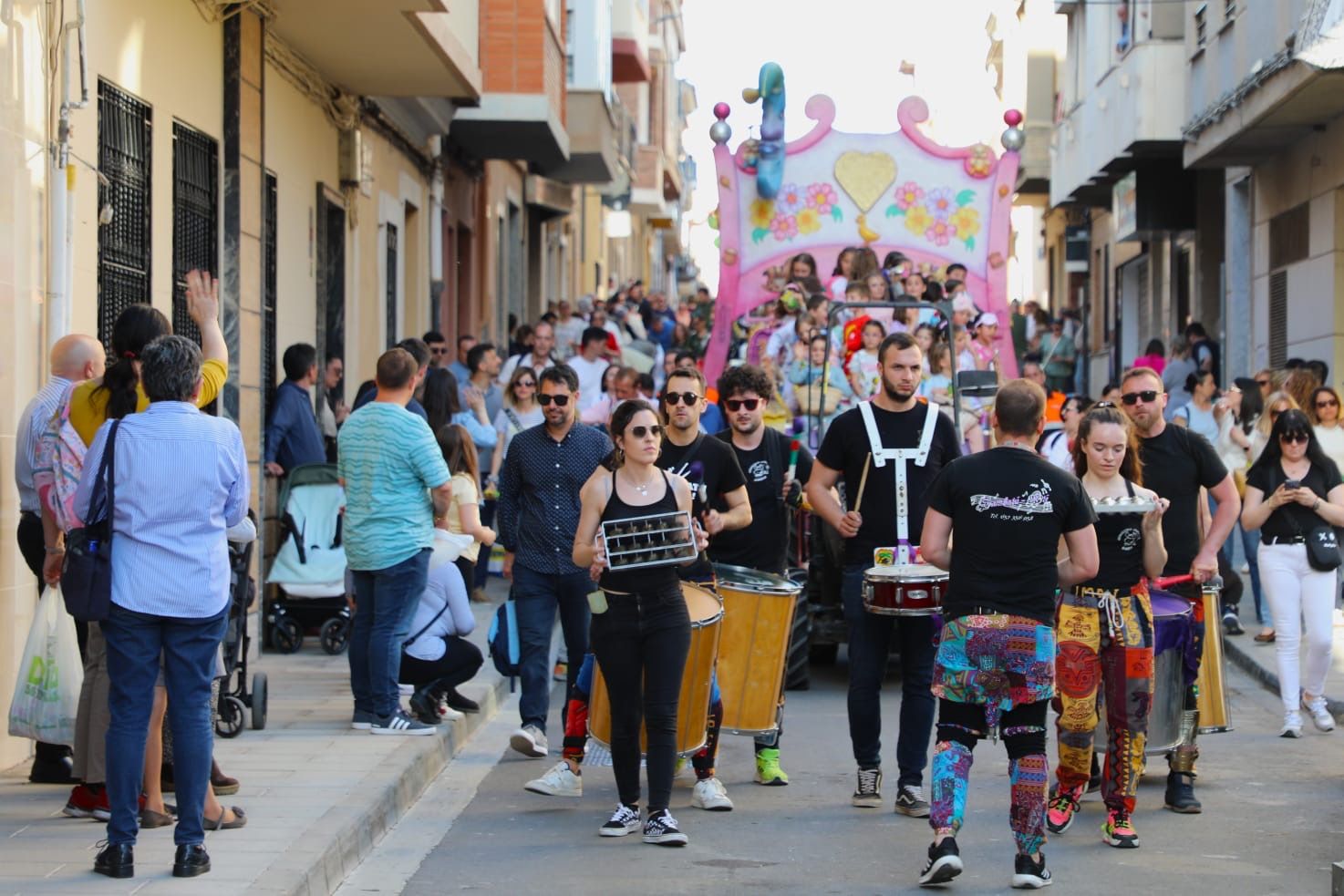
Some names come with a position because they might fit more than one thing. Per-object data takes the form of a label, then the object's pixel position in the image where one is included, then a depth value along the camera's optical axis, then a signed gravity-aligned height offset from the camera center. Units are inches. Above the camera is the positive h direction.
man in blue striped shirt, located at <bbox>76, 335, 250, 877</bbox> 521.9 -18.3
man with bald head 620.8 -3.8
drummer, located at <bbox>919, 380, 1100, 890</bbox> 546.2 -27.8
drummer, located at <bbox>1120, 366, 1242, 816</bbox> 670.5 -9.5
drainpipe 720.9 +36.5
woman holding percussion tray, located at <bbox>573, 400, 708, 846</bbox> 610.3 -31.0
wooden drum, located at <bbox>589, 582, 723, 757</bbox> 650.9 -41.4
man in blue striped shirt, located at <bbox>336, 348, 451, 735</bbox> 770.6 -18.8
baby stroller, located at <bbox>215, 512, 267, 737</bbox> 696.9 -42.5
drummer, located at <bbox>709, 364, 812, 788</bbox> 739.3 -9.3
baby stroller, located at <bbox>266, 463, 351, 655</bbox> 1024.2 -35.4
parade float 1359.5 +72.5
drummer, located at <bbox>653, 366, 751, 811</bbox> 673.6 -8.8
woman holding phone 852.3 -31.2
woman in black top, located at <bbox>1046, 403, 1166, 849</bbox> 614.3 -33.8
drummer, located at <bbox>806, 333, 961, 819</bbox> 657.0 -14.4
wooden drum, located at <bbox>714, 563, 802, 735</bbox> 701.2 -39.4
